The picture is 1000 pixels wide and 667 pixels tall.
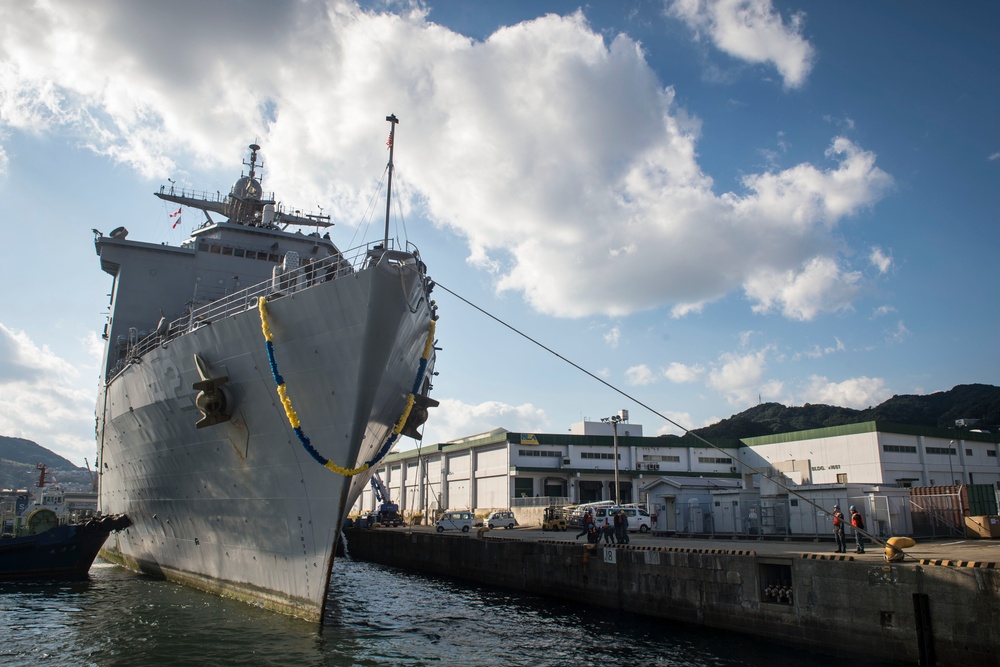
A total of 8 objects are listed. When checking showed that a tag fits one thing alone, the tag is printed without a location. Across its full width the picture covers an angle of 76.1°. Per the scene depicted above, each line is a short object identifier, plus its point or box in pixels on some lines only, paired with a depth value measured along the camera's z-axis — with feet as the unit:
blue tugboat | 63.98
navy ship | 37.78
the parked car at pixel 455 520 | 112.06
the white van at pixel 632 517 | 90.53
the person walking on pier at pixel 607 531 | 61.88
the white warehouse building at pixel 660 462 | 131.34
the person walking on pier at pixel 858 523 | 45.83
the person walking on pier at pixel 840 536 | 47.20
